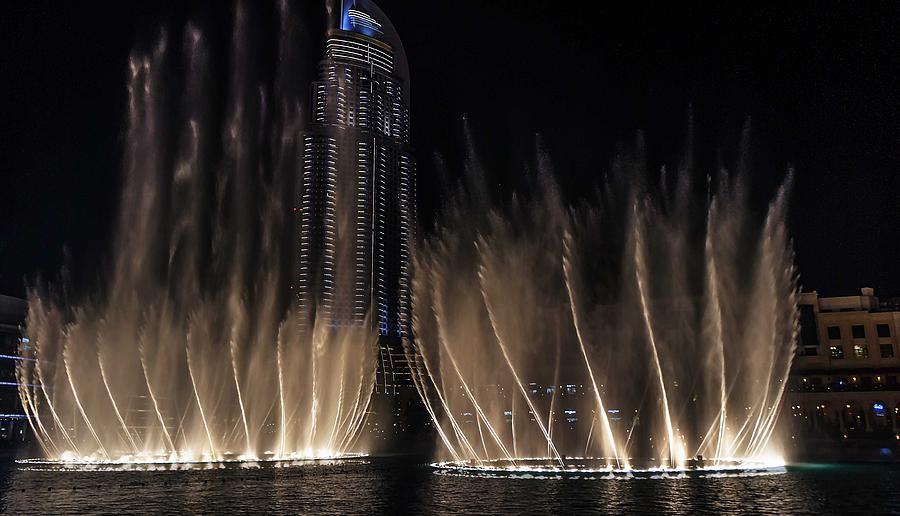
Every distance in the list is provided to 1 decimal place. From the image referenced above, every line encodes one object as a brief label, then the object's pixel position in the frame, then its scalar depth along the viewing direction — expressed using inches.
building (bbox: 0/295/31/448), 2827.3
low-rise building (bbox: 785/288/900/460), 2854.3
